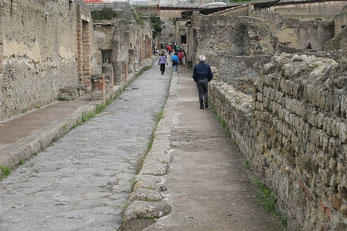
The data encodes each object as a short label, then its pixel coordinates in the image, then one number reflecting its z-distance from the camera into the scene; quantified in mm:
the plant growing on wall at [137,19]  46797
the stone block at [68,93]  15773
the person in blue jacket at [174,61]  27923
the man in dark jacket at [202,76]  12590
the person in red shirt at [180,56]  34469
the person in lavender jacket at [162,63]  27898
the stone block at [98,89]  15023
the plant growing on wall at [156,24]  63094
